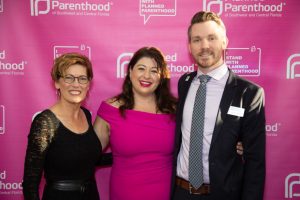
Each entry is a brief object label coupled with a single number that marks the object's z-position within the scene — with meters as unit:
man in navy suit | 1.82
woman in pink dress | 2.15
